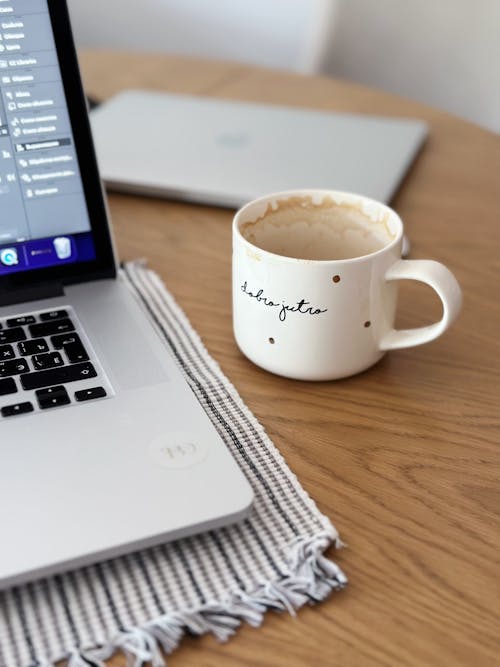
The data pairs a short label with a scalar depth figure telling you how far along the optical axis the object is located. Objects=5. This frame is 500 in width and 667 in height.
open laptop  0.43
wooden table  0.41
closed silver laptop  0.84
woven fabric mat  0.40
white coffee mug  0.55
